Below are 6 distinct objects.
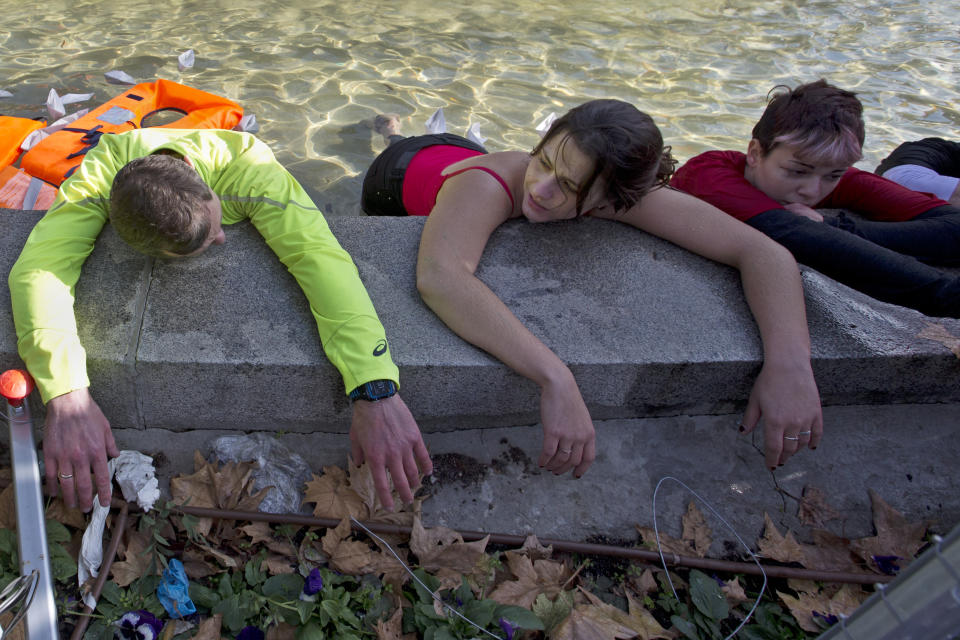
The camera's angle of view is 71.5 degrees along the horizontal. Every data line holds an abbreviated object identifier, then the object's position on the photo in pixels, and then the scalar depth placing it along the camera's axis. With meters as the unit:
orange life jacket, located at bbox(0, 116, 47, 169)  3.98
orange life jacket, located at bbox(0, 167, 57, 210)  3.61
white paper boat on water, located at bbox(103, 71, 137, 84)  5.30
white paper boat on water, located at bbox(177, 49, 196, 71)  5.56
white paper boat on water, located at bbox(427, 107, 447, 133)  4.62
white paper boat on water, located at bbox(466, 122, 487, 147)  4.94
